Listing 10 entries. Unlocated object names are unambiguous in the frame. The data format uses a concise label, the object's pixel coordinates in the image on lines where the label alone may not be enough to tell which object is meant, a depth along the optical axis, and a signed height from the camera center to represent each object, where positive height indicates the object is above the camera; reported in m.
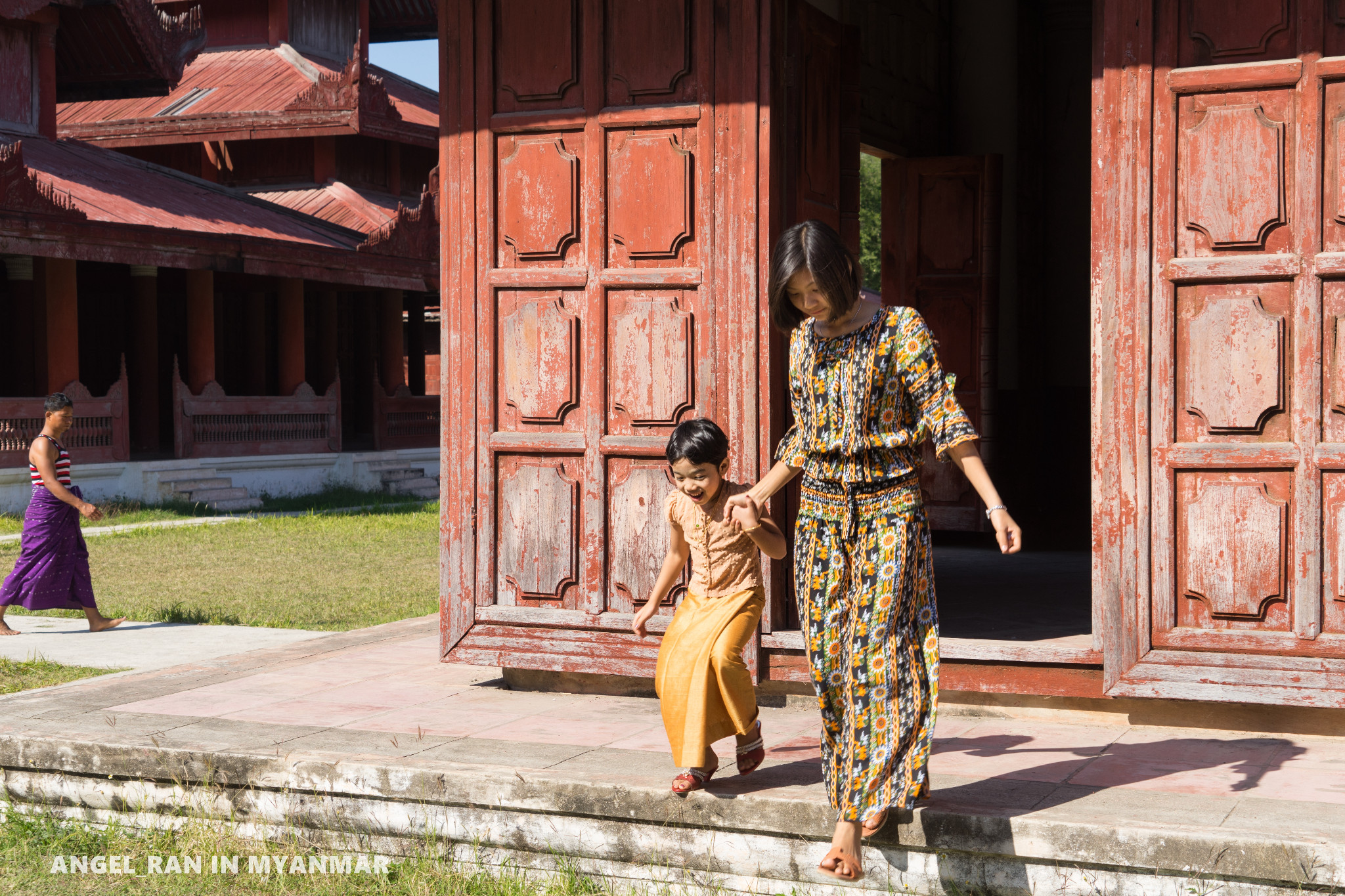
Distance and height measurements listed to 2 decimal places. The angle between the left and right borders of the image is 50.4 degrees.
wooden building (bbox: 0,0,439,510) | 18.22 +2.05
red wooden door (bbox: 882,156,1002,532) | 9.58 +0.84
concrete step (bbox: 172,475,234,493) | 18.77 -1.18
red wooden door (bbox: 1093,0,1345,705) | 4.80 +0.13
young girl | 4.18 -0.66
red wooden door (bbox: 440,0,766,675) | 5.63 +0.39
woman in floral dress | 3.79 -0.36
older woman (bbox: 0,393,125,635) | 8.71 -0.92
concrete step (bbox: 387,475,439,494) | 22.52 -1.45
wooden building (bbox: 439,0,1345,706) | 4.86 +0.29
